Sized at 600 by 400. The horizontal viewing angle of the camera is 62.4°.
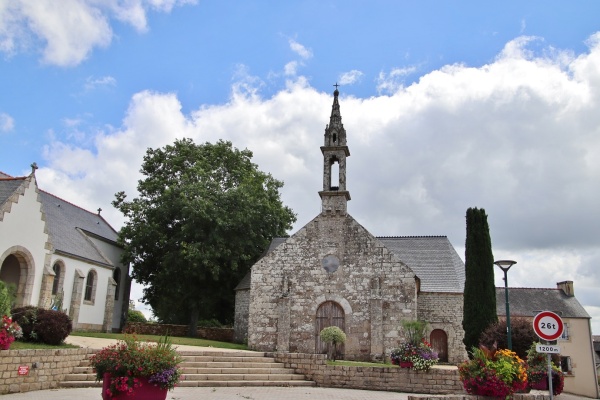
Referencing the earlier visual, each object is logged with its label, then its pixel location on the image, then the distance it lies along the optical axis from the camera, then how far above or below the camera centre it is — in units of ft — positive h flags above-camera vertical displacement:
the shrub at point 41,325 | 53.78 -0.97
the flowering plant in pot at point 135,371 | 32.99 -3.43
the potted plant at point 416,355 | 55.93 -2.90
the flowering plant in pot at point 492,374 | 39.47 -3.32
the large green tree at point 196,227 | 104.05 +20.40
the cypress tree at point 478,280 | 74.90 +7.68
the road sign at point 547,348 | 38.58 -1.09
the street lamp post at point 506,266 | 50.03 +6.57
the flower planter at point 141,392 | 33.01 -4.78
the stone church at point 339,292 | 81.00 +5.71
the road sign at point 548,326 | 37.81 +0.58
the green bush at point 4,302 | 46.44 +1.24
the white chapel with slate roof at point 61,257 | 76.74 +10.44
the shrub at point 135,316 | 137.59 +0.93
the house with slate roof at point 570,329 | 117.29 +1.36
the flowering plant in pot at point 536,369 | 53.36 -3.75
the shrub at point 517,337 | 60.70 -0.48
